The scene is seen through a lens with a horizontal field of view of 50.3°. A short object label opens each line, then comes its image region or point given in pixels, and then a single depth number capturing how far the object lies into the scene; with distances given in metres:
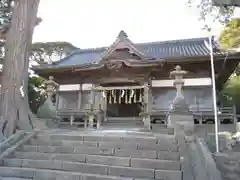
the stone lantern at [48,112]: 8.99
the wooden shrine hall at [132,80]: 12.30
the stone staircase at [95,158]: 4.85
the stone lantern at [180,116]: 7.25
